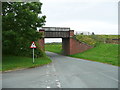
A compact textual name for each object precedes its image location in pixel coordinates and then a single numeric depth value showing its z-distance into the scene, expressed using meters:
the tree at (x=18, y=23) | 14.60
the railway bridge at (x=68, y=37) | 36.19
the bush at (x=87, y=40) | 41.50
